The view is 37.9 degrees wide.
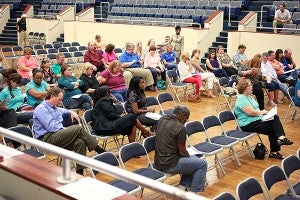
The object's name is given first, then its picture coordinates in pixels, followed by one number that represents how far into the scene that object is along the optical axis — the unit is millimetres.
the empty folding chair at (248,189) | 3894
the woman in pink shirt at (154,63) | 10953
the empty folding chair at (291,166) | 4570
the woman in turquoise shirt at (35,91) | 6945
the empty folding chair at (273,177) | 4221
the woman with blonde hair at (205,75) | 10391
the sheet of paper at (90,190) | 2676
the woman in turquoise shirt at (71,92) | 7473
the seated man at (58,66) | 9109
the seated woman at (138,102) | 6766
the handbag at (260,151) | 6531
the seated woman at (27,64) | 9461
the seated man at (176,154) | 4879
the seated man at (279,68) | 10148
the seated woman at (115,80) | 8266
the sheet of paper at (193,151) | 5380
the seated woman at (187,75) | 10094
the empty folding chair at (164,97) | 7757
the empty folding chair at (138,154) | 4715
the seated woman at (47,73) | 8820
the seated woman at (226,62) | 11047
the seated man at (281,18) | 13961
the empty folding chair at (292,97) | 8507
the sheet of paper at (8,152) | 3309
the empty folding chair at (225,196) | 3617
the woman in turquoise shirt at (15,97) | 6555
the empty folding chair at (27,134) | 5212
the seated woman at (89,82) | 8041
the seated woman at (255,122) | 6488
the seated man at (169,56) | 12016
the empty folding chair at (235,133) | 6254
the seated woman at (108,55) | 10891
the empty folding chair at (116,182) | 4270
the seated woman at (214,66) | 10859
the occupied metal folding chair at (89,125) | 6154
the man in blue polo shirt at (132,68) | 10523
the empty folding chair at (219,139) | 5928
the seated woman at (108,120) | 6160
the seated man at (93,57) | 10984
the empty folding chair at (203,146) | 5586
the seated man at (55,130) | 5445
